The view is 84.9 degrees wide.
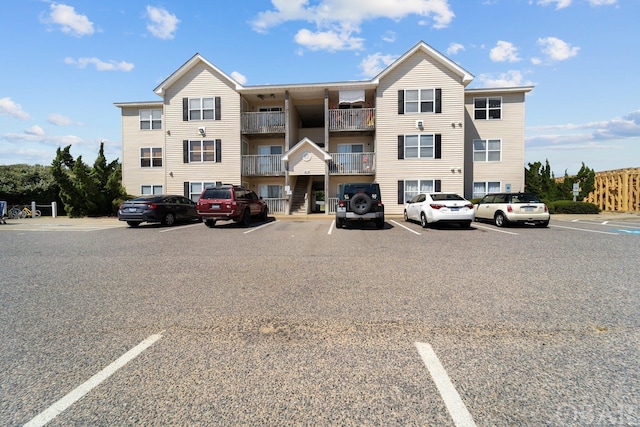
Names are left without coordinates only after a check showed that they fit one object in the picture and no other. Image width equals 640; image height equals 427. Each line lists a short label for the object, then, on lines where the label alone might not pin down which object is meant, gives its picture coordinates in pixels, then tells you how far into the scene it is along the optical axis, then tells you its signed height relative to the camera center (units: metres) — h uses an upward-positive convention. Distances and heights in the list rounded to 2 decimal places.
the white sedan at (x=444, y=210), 13.55 -0.46
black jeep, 14.06 -0.21
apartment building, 22.61 +4.36
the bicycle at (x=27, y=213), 23.58 -0.83
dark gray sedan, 15.48 -0.46
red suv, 15.05 -0.23
